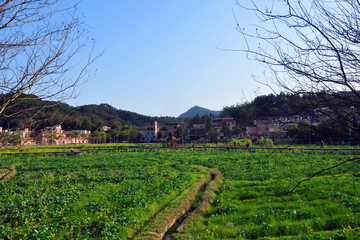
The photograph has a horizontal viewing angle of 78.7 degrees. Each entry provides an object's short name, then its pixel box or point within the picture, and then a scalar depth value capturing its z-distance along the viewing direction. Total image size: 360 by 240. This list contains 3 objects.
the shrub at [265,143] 43.78
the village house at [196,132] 91.32
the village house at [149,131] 97.76
